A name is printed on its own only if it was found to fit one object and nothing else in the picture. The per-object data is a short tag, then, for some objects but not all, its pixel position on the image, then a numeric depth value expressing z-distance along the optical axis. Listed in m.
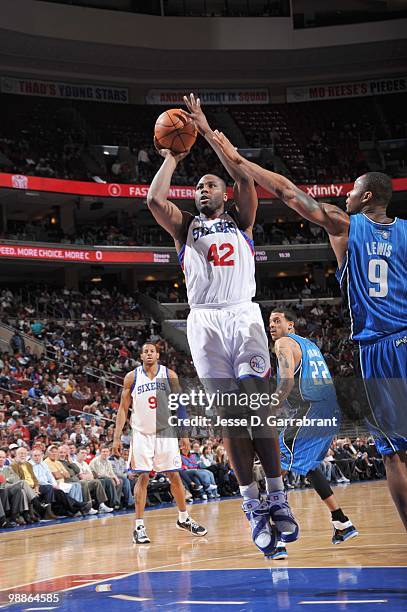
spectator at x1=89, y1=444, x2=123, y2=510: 13.50
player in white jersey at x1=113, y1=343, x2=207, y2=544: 8.83
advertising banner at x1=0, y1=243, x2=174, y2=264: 27.91
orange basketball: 5.70
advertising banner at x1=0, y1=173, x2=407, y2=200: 28.56
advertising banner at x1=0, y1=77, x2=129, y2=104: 33.97
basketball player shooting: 5.23
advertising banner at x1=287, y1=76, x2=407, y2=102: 37.19
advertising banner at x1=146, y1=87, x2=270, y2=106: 36.75
